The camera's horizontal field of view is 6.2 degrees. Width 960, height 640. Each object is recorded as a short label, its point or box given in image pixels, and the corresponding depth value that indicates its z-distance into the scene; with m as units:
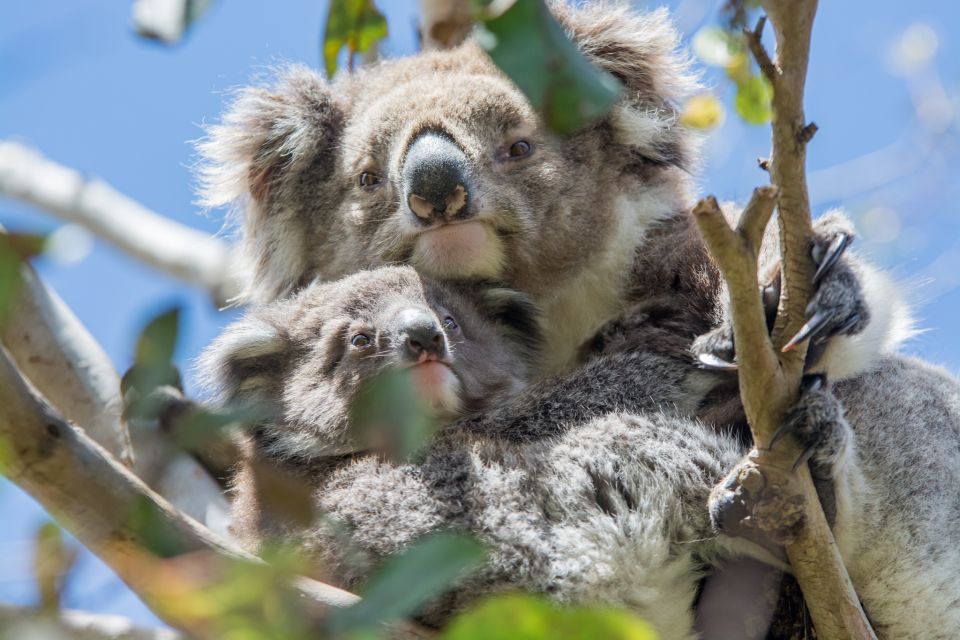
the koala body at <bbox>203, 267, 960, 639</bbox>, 3.59
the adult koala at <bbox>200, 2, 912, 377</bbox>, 3.71
